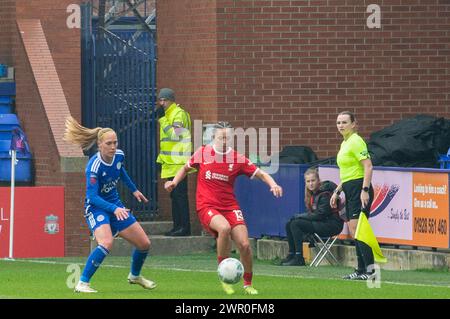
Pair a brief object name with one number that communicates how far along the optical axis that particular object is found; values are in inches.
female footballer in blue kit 608.1
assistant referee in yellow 674.8
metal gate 945.5
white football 597.0
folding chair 769.6
